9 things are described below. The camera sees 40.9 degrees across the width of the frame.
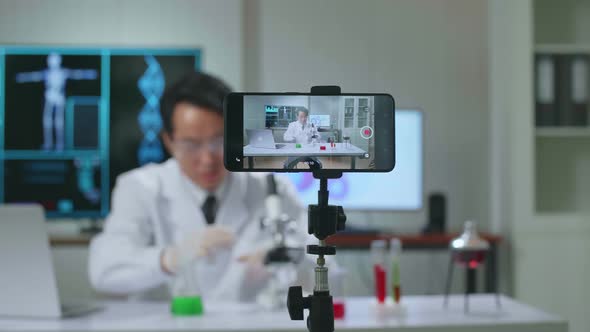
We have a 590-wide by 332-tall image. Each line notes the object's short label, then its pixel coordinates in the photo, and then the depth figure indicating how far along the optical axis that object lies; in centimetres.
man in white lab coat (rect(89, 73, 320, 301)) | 229
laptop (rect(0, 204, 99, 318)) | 175
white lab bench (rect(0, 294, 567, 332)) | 176
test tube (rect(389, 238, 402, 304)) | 192
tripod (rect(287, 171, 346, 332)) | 76
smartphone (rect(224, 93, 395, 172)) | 82
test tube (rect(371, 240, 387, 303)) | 193
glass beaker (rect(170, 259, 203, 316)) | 194
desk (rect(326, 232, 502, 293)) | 328
